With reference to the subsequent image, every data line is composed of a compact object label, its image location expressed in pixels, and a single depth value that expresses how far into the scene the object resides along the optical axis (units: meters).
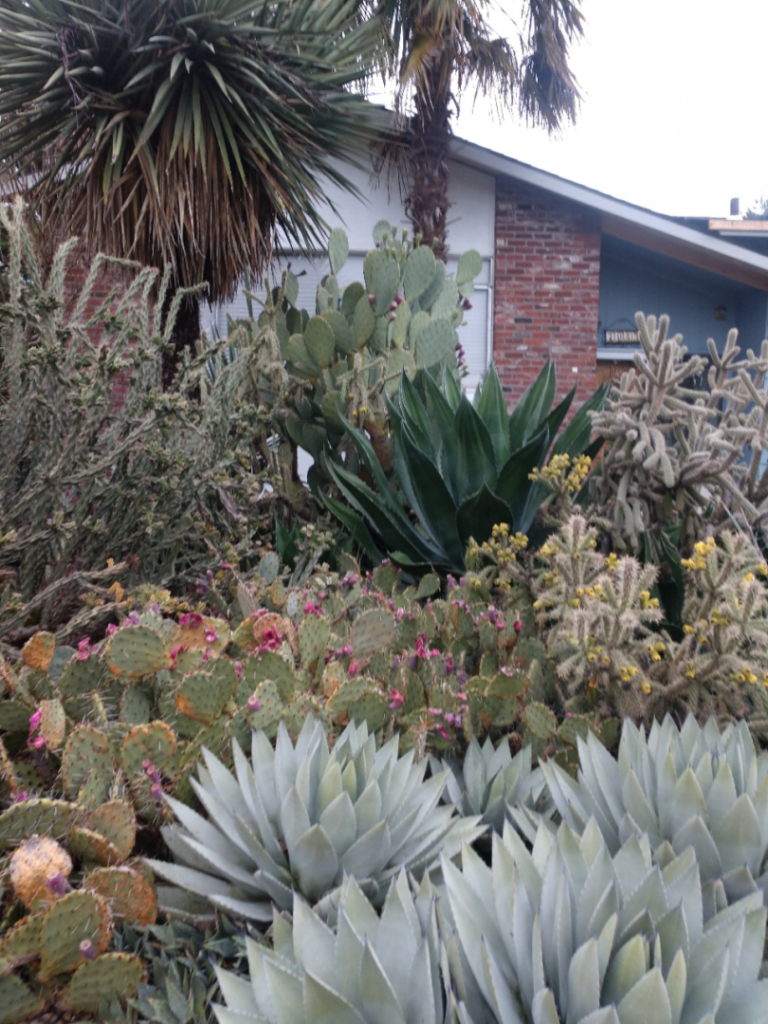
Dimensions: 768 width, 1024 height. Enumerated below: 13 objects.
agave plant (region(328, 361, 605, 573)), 3.13
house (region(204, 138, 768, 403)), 9.03
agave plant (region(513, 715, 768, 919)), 1.38
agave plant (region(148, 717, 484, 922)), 1.40
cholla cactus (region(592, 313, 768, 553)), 2.53
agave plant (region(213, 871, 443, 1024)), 0.97
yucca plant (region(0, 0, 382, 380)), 5.21
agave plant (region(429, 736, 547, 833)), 1.77
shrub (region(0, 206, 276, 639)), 2.49
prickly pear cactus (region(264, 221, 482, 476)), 3.80
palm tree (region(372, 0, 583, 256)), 7.49
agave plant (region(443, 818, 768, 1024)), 1.01
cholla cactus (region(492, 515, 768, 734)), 1.94
